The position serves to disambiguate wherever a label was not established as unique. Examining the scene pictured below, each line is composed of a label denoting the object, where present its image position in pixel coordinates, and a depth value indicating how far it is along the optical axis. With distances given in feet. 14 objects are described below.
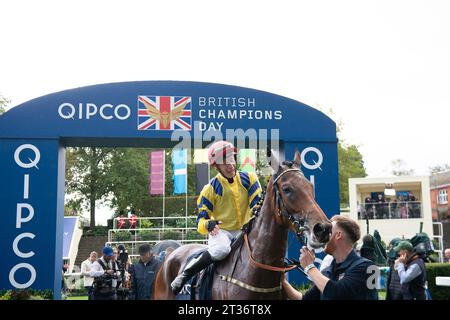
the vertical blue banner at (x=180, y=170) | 64.28
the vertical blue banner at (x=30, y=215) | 28.78
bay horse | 11.85
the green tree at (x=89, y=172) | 107.34
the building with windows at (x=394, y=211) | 83.25
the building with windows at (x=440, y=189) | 161.89
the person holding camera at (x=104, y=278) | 29.99
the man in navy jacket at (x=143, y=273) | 27.22
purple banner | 72.64
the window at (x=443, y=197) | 162.43
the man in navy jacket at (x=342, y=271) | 10.46
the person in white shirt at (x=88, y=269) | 31.73
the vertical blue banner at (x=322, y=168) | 31.22
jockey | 15.01
